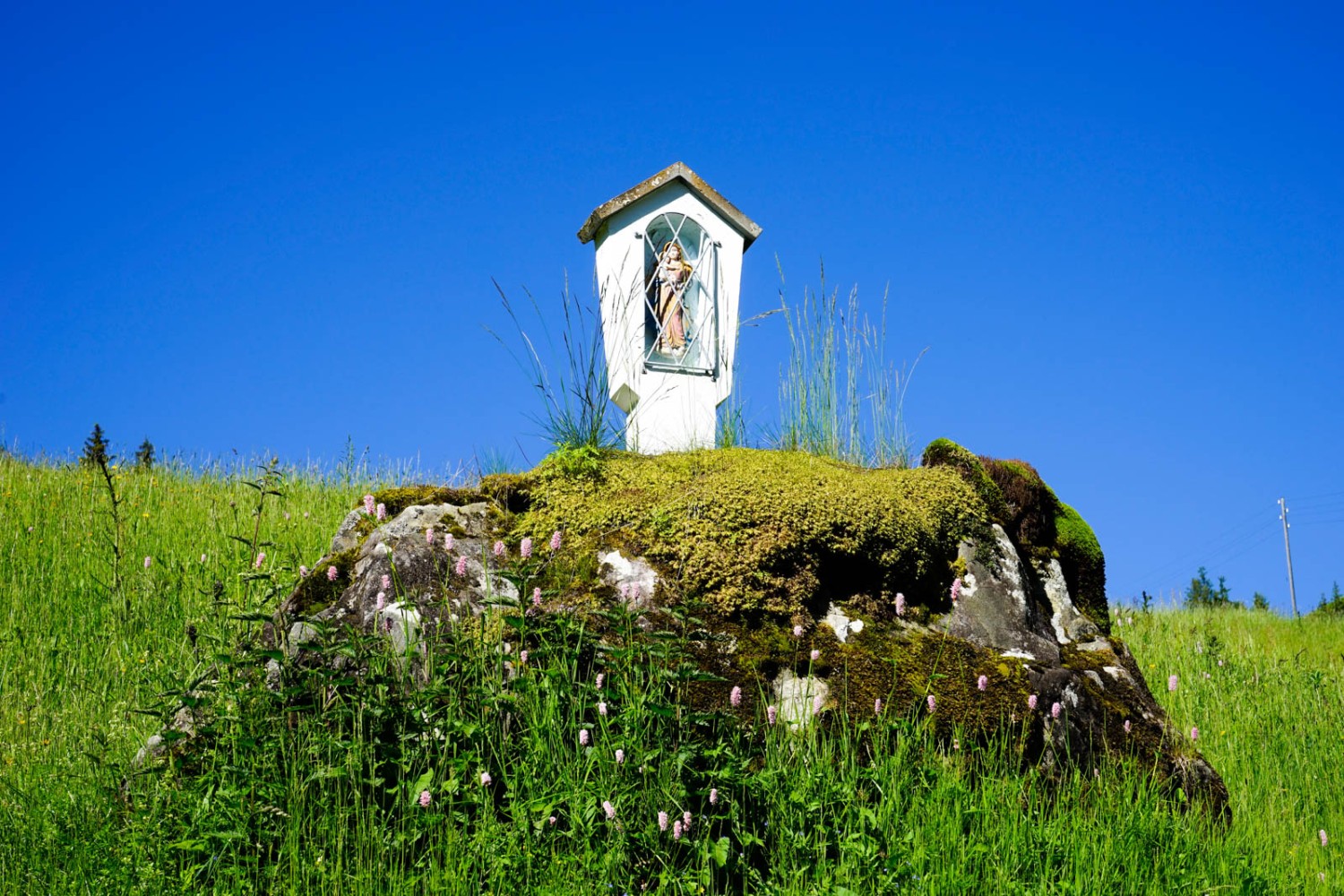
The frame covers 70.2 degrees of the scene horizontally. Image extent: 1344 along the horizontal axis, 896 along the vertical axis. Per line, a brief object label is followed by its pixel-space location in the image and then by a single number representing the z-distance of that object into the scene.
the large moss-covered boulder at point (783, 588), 4.40
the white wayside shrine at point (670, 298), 6.89
